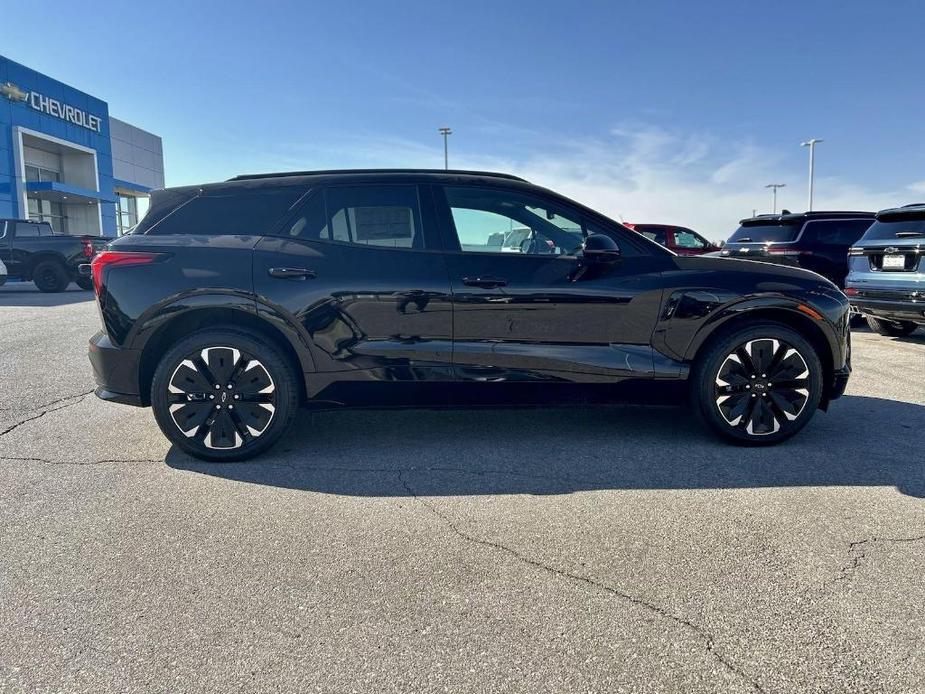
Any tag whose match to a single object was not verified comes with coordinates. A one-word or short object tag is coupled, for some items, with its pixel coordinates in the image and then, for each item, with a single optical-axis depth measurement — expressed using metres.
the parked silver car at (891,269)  7.42
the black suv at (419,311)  3.75
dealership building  30.78
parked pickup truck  16.91
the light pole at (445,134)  42.06
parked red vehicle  14.32
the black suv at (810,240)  10.23
